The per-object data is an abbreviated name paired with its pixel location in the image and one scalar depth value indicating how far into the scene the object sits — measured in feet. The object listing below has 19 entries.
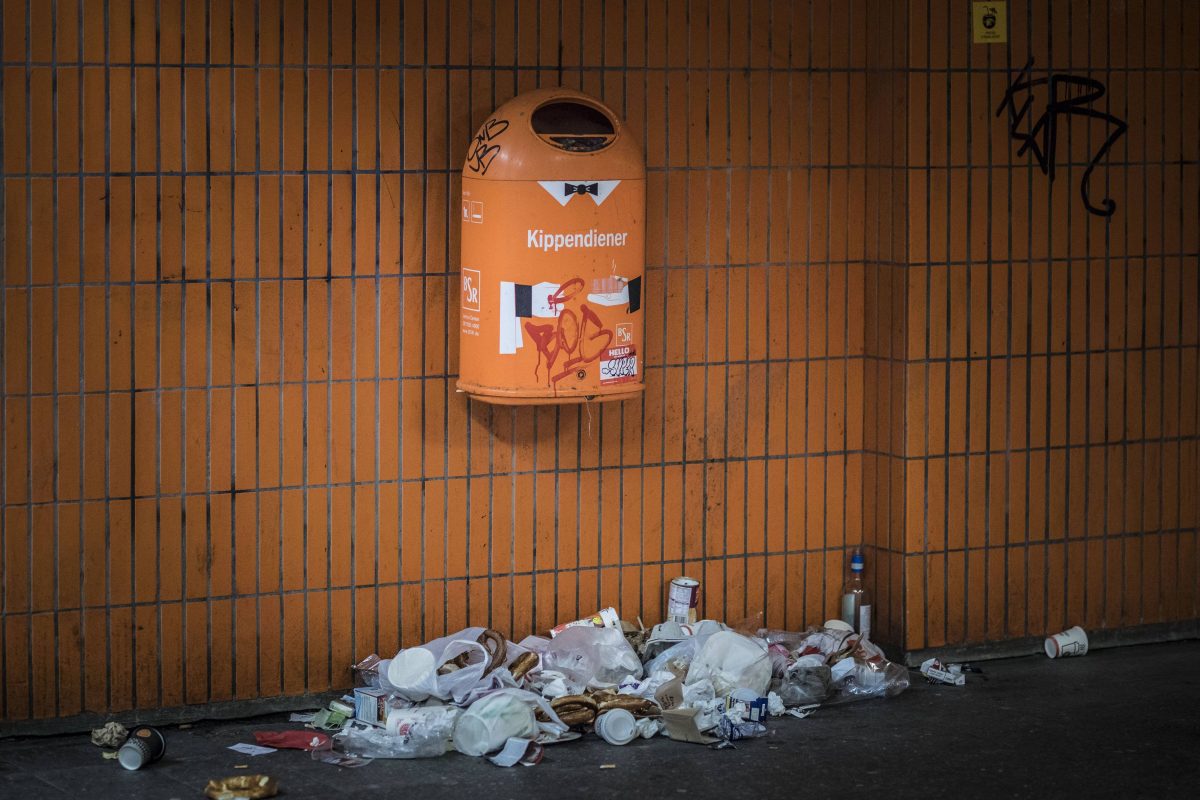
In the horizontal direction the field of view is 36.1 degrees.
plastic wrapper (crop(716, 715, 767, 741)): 21.79
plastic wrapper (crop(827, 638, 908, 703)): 23.81
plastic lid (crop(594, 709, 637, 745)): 21.54
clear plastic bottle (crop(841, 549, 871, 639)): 25.48
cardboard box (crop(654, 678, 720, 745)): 21.66
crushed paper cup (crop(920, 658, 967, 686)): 24.56
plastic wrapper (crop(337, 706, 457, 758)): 21.02
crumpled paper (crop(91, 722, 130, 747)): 21.08
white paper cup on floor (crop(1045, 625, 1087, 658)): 25.96
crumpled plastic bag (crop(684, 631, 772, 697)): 22.90
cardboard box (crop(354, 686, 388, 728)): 21.84
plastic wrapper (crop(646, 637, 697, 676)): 23.22
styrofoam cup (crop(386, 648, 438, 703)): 21.91
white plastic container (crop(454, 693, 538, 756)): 20.98
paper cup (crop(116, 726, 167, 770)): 20.36
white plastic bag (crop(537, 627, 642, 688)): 23.04
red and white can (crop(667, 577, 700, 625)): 24.39
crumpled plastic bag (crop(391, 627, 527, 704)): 21.93
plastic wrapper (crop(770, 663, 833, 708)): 23.31
